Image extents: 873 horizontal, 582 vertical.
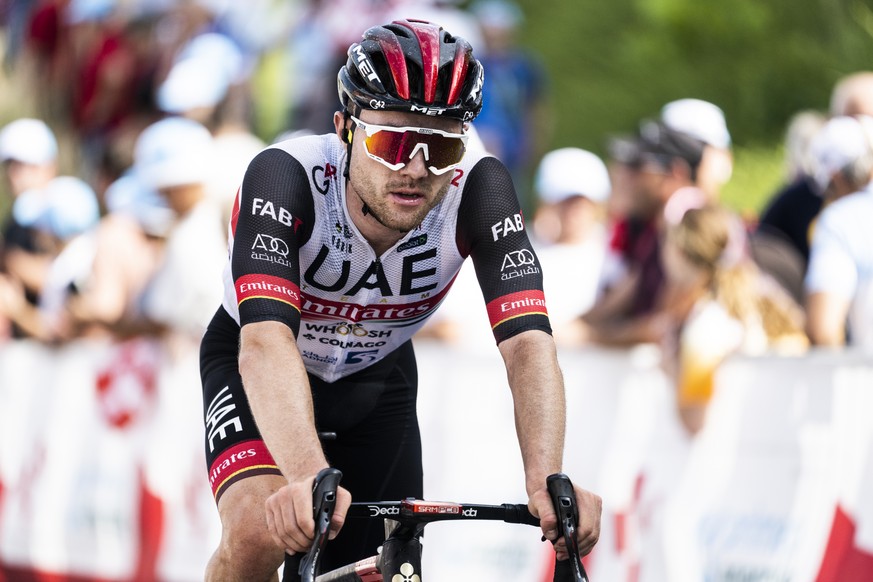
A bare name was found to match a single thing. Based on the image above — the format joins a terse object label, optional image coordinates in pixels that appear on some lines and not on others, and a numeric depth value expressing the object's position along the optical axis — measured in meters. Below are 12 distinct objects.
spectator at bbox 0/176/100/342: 21.72
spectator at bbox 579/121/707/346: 15.80
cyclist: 8.37
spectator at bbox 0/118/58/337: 22.87
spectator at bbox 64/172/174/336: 19.89
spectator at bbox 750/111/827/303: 15.86
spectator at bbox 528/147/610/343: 17.23
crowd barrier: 13.55
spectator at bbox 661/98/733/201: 16.09
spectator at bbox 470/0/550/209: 22.93
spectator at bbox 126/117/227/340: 18.30
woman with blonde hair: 14.21
